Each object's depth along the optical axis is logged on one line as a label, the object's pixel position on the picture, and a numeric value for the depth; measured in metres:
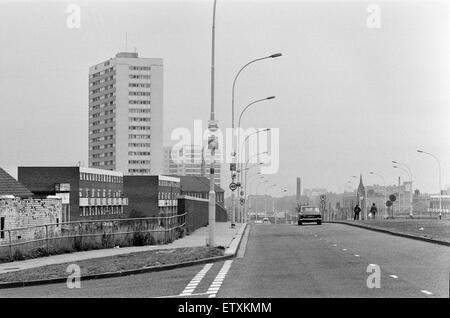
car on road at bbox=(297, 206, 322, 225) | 57.47
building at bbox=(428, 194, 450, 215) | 134.32
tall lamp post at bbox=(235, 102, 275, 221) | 53.91
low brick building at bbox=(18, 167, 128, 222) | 115.00
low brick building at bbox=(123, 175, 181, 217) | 141.88
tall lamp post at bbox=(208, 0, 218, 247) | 25.95
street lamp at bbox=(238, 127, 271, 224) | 69.11
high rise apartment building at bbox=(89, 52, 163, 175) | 190.12
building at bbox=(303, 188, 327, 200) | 188.76
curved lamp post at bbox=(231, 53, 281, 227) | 49.92
